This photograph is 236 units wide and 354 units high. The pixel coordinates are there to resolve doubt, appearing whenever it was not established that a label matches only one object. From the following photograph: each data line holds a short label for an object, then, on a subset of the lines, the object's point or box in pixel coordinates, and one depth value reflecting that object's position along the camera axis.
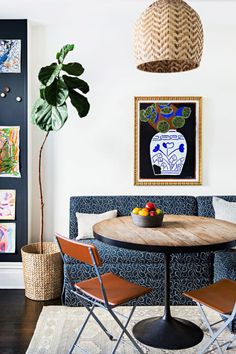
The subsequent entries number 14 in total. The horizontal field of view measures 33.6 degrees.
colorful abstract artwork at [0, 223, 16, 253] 4.04
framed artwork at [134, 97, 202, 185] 4.18
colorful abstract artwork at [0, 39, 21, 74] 4.00
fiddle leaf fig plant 3.44
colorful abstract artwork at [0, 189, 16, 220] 4.04
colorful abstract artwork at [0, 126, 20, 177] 4.01
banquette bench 3.40
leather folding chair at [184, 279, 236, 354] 2.20
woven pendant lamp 2.22
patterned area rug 2.66
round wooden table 2.23
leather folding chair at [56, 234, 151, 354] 2.23
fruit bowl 2.70
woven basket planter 3.61
